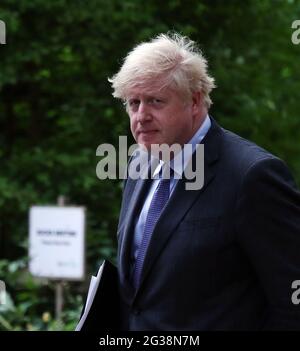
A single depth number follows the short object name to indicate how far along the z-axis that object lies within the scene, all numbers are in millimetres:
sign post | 12164
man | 4754
